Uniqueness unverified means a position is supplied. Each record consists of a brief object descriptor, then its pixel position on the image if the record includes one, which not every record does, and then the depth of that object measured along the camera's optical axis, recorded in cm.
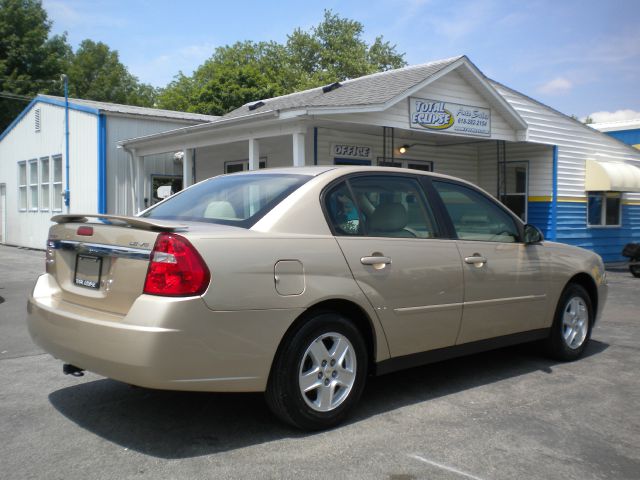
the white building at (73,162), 1734
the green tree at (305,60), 5150
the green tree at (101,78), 5428
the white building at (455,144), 1188
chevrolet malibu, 333
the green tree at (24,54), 3381
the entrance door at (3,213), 2381
